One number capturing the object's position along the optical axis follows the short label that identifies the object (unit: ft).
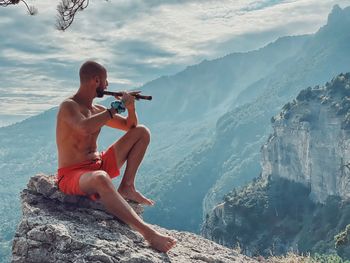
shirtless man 21.72
